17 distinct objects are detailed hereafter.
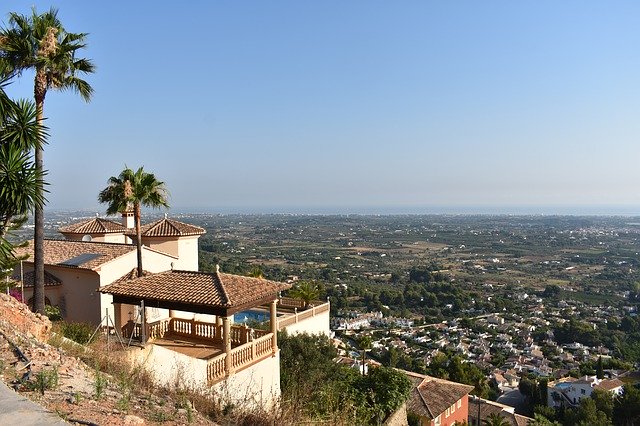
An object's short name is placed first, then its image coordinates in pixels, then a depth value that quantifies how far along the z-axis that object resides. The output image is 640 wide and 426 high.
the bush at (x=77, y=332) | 10.30
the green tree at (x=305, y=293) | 22.94
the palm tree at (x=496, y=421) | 23.17
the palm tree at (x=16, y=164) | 10.44
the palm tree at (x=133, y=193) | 16.77
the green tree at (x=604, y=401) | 31.59
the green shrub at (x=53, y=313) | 15.51
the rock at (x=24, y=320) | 8.66
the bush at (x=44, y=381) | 5.42
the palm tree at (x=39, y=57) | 12.35
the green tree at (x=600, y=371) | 42.75
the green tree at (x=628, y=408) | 30.03
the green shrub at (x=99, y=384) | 5.53
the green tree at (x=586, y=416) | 29.46
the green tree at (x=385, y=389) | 17.53
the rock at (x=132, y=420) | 4.79
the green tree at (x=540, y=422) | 25.38
